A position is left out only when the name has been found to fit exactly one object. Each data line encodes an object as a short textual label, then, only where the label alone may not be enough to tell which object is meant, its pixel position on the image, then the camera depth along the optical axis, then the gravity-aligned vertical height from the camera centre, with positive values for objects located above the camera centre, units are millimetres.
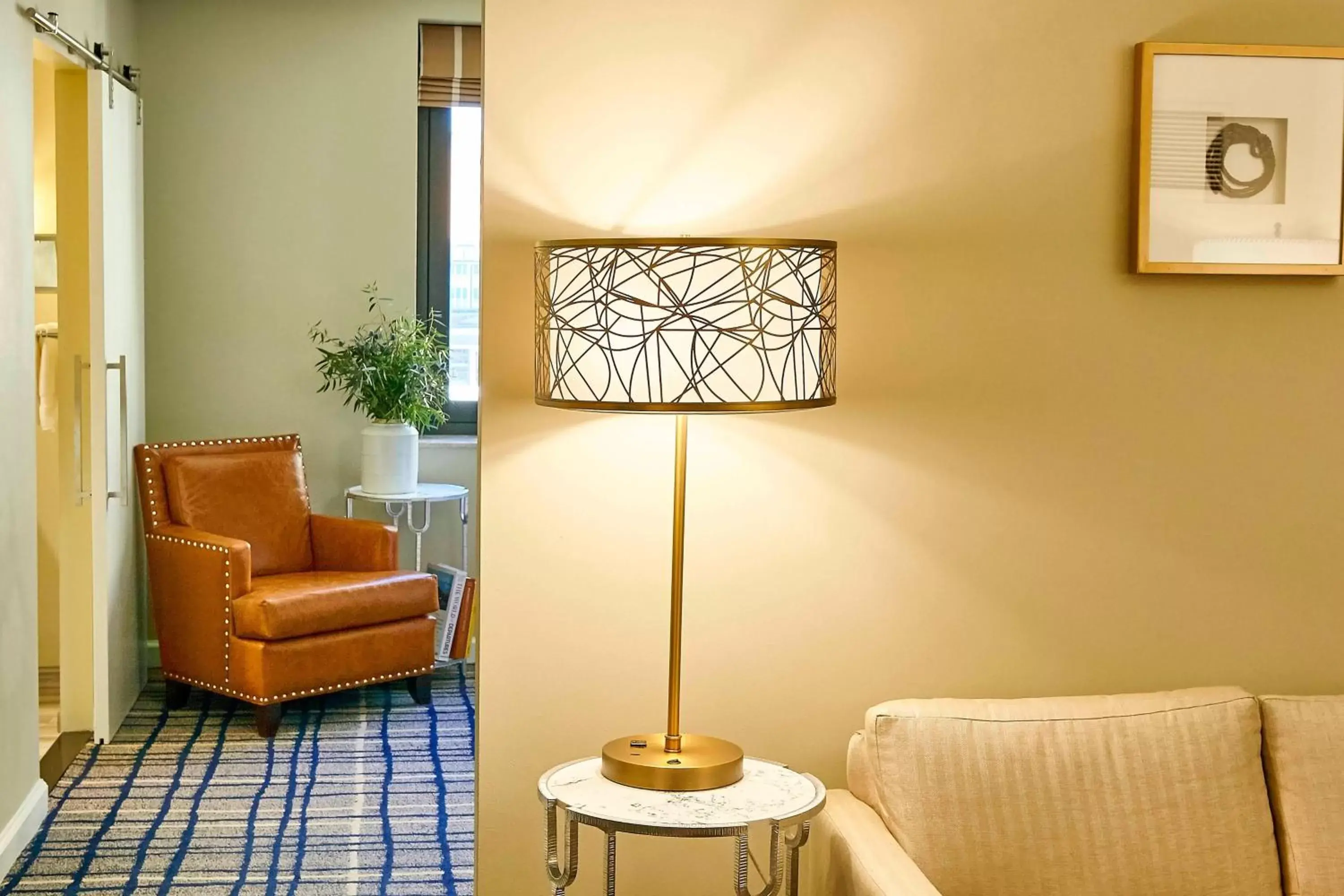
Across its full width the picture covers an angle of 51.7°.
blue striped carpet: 3389 -1192
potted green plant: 5098 -36
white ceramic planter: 5145 -281
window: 5695 +675
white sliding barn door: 4262 -10
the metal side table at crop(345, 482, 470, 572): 5148 -434
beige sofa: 2031 -608
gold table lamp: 1821 +78
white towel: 4453 -9
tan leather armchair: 4551 -697
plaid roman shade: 5512 +1260
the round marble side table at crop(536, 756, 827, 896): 1805 -567
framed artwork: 2207 +382
